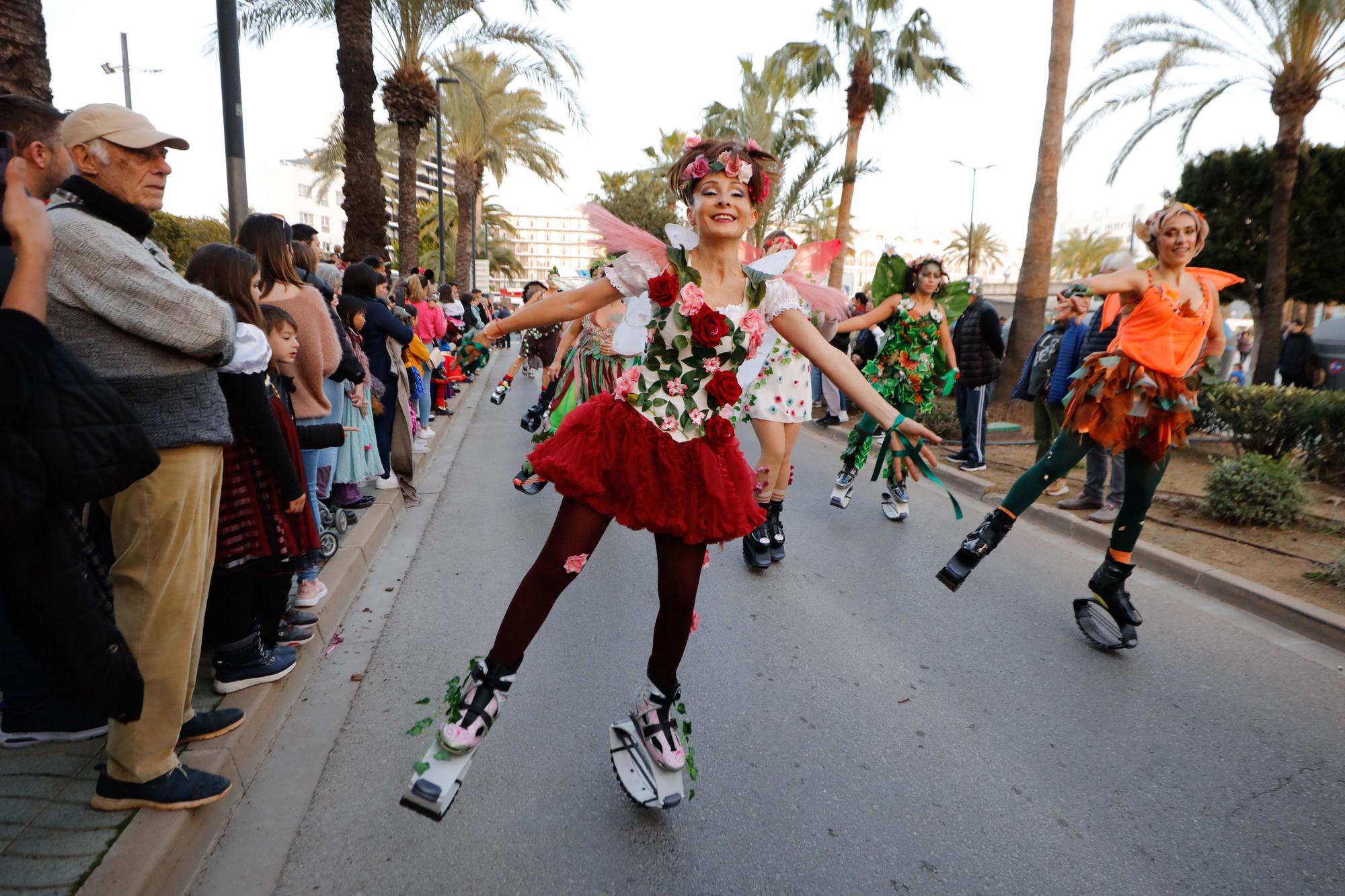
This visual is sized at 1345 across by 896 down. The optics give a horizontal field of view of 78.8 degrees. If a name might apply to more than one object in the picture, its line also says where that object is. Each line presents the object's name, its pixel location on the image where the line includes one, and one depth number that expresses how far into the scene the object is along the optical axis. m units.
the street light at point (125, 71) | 24.04
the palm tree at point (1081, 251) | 55.00
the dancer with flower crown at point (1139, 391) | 3.91
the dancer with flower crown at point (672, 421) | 2.51
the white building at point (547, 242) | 165.12
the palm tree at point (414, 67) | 16.22
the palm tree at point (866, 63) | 19.47
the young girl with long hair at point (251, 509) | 2.85
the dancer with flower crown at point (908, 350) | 6.56
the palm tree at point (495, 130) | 26.56
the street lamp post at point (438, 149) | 23.20
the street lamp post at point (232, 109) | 5.84
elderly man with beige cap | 2.19
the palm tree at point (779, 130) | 21.28
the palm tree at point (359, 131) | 11.26
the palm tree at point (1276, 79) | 12.98
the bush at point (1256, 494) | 6.18
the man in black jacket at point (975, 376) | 8.58
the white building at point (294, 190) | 76.50
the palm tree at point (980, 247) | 63.76
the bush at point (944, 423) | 10.24
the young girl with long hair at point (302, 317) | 4.11
